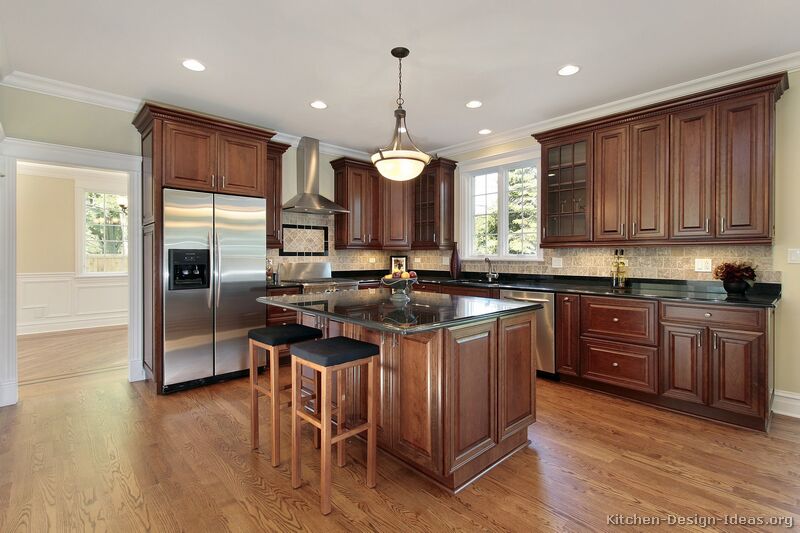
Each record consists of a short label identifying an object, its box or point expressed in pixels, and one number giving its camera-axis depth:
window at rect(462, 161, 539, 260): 4.79
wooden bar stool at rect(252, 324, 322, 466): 2.27
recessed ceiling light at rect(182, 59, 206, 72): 3.01
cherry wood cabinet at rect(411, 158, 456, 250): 5.34
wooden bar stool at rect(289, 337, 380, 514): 1.89
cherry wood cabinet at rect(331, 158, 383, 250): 5.39
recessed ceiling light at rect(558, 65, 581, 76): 3.12
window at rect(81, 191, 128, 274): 6.52
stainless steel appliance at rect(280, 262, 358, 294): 4.62
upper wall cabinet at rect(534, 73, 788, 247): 3.00
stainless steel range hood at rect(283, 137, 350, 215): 4.96
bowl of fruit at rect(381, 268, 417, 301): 2.70
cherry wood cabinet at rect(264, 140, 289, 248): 4.67
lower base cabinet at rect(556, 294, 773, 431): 2.76
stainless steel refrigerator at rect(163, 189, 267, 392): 3.56
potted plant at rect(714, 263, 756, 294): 3.07
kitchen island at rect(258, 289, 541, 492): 2.00
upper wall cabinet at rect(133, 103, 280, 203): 3.50
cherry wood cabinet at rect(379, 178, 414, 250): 5.61
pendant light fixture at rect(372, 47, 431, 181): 2.70
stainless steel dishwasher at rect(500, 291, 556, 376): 3.85
